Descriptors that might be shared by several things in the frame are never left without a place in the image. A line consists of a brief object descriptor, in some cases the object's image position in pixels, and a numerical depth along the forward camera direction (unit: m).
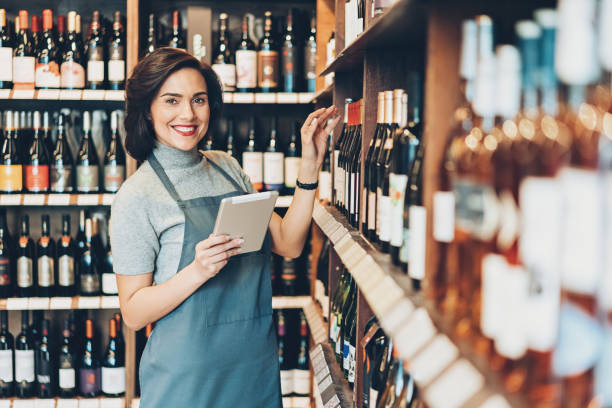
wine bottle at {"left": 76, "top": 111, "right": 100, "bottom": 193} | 3.04
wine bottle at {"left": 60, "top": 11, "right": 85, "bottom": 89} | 3.00
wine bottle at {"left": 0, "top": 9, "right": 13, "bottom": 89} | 2.99
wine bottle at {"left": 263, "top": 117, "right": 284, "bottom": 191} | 3.08
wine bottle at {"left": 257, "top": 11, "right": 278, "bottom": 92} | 3.10
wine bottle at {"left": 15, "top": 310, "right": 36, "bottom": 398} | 3.08
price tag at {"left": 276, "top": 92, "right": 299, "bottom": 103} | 3.01
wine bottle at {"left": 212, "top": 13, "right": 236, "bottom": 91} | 3.07
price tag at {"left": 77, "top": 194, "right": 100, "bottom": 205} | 2.88
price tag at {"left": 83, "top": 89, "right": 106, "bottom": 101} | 2.88
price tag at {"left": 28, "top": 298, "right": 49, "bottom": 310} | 2.90
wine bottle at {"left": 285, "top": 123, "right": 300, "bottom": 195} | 3.12
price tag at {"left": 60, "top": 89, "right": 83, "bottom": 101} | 2.87
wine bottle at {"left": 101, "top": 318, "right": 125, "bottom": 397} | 3.09
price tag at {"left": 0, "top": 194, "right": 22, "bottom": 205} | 2.87
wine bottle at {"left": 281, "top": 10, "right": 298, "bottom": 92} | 3.13
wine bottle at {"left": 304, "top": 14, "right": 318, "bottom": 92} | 3.13
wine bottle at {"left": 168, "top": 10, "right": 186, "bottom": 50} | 3.10
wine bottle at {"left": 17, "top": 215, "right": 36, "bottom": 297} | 3.06
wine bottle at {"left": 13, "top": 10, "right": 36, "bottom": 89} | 3.00
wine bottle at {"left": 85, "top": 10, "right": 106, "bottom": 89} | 3.02
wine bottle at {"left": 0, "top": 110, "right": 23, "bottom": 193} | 2.99
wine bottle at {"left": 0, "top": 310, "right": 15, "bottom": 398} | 3.09
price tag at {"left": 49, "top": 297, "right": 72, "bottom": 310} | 2.91
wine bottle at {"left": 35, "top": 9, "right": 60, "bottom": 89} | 3.01
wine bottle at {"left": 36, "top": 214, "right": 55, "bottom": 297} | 3.07
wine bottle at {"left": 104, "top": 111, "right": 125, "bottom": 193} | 3.04
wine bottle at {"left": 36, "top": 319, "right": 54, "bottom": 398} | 3.09
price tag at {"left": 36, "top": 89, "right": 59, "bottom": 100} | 2.88
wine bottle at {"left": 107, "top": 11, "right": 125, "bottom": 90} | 3.01
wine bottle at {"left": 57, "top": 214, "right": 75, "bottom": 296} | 3.08
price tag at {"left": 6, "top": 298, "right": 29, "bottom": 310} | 2.90
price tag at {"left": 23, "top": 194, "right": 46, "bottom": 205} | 2.88
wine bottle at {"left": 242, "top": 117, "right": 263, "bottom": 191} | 3.09
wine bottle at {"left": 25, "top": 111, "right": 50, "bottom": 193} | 3.02
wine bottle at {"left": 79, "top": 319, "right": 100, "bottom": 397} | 3.10
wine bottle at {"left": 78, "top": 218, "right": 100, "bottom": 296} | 3.05
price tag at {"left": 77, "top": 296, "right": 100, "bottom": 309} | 2.92
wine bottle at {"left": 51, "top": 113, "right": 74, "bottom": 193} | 3.06
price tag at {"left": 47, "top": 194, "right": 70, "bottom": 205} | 2.89
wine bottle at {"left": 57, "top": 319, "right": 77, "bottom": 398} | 3.08
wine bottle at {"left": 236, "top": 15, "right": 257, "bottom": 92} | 3.08
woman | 1.81
